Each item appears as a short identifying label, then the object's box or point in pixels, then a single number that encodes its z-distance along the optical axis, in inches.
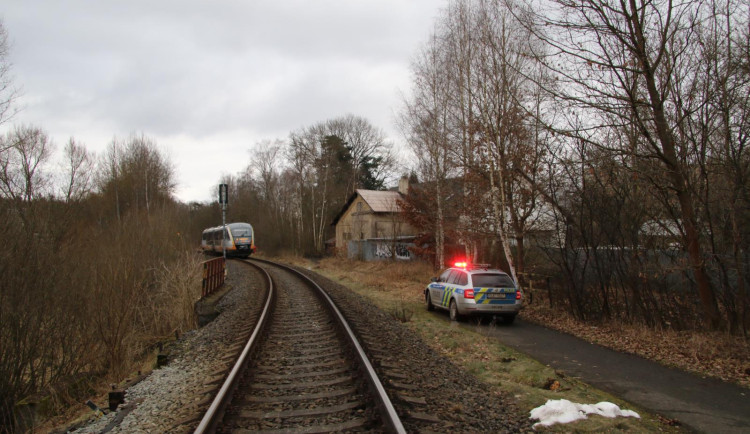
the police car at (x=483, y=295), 479.8
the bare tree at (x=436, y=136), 813.9
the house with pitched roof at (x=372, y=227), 1288.1
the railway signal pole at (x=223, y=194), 844.6
